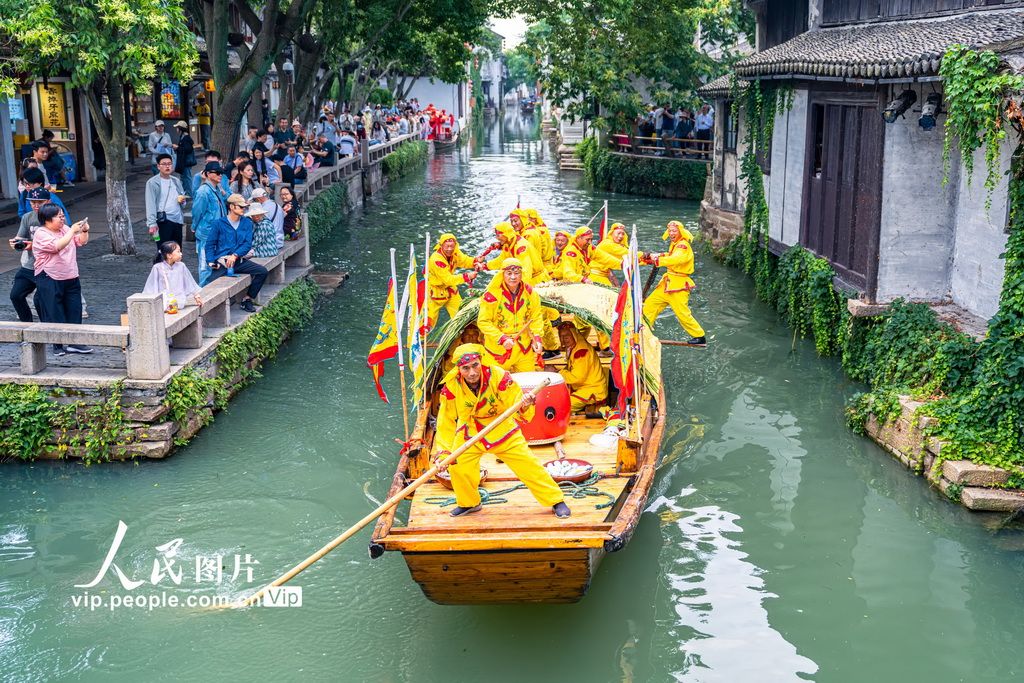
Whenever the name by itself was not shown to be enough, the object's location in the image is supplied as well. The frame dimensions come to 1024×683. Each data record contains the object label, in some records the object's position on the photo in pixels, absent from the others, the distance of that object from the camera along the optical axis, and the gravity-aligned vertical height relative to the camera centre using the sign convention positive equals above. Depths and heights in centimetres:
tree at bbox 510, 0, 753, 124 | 3103 +147
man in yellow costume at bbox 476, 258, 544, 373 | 1077 -206
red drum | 1012 -281
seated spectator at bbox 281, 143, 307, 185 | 2358 -112
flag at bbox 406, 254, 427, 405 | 1059 -220
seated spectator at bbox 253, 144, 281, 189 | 2084 -106
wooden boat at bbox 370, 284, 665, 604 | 762 -310
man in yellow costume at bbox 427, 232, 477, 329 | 1470 -220
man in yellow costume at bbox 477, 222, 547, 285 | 1366 -186
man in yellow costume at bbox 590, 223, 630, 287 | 1483 -202
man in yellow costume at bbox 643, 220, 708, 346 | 1484 -239
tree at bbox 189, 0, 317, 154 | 1961 +97
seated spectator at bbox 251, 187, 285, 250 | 1603 -157
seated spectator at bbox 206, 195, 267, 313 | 1418 -171
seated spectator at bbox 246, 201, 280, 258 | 1602 -184
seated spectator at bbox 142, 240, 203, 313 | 1227 -185
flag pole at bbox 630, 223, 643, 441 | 980 -189
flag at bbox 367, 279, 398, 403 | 1072 -224
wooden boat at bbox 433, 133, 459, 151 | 5581 -170
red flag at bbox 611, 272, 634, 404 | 974 -207
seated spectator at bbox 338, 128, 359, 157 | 3167 -99
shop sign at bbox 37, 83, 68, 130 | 2548 +17
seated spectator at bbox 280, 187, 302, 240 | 1844 -185
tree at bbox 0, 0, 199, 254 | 1276 +93
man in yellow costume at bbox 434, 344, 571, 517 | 809 -238
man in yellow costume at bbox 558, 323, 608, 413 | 1149 -281
